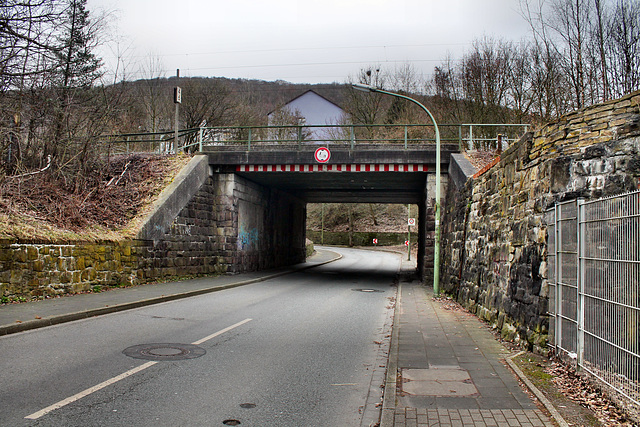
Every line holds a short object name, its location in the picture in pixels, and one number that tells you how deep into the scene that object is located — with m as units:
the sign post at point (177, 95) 20.28
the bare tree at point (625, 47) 14.73
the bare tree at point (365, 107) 44.81
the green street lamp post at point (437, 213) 15.42
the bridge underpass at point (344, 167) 20.58
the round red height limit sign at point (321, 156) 20.94
